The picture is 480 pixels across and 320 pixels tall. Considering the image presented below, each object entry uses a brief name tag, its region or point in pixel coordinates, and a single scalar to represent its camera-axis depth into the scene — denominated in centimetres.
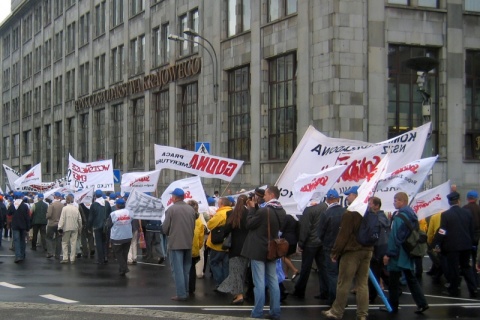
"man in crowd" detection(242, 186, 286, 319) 1134
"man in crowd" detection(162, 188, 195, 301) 1346
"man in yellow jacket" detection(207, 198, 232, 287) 1404
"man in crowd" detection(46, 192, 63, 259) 2227
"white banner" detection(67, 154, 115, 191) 2494
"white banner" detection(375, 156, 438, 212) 1284
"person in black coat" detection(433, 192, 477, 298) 1432
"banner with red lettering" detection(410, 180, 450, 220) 1650
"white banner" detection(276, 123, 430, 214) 1348
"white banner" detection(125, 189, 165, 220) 1920
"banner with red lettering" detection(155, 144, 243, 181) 1867
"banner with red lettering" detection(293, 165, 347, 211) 1286
